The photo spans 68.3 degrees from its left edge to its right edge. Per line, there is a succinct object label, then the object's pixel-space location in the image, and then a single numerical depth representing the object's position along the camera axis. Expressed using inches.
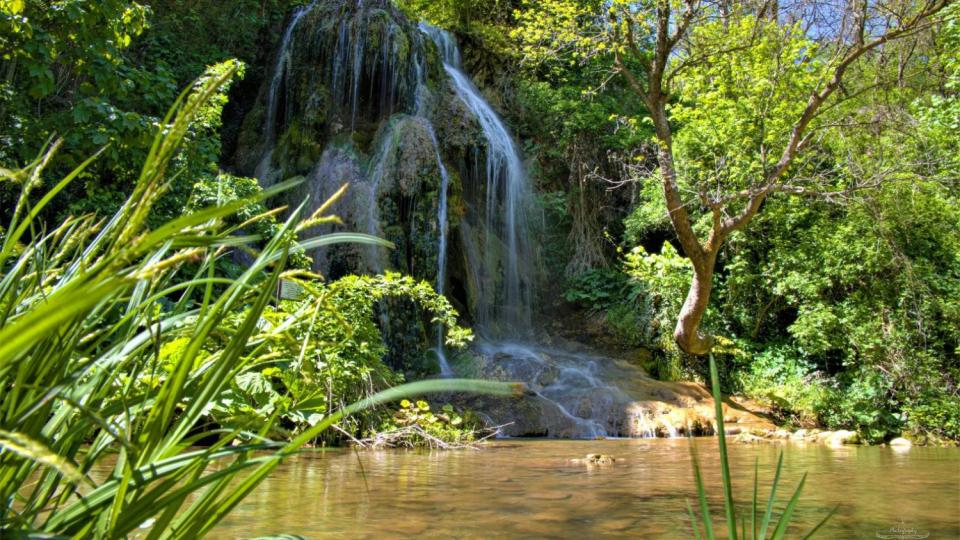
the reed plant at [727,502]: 29.8
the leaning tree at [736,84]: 385.4
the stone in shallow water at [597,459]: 244.4
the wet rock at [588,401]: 376.5
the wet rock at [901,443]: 373.0
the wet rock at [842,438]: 370.0
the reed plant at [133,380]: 29.5
